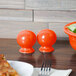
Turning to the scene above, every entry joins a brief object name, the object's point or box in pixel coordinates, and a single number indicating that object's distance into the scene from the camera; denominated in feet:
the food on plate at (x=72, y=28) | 3.03
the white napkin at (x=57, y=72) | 2.49
